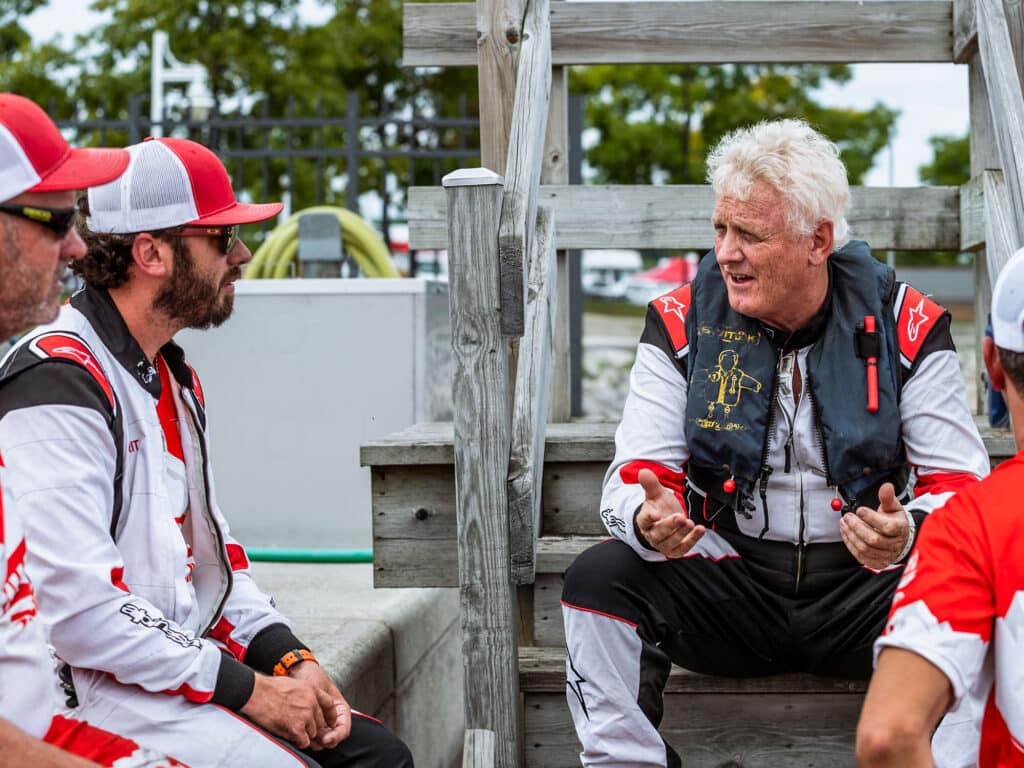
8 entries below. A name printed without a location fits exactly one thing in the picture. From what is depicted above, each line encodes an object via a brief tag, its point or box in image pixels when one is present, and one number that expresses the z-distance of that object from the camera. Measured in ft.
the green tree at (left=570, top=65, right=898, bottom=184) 68.13
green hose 18.20
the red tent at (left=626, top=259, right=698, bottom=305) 114.59
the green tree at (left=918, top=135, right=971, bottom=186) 118.83
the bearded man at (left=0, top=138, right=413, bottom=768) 6.73
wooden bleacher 9.42
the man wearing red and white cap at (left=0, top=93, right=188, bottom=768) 5.32
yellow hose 22.57
